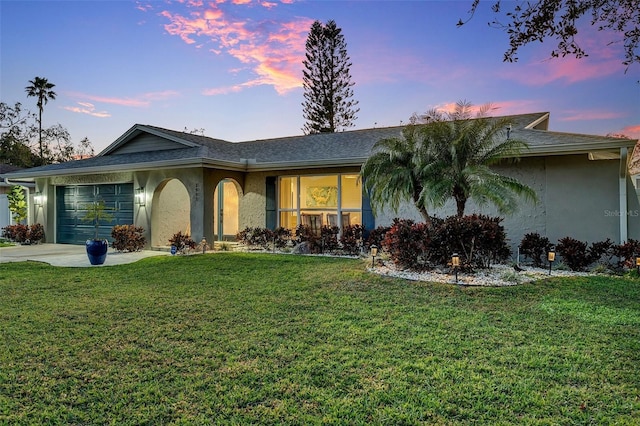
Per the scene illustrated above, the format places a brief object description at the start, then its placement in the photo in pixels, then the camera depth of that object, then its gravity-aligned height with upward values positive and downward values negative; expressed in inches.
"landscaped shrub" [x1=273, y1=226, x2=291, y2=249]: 488.7 -25.9
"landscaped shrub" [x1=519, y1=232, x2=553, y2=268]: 362.0 -31.9
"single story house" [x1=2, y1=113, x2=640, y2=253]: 370.6 +38.2
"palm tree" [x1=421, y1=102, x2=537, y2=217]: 319.0 +47.5
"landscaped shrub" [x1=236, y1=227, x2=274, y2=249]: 497.0 -26.1
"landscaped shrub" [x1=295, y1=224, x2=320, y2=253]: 457.1 -25.3
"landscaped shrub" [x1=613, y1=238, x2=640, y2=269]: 316.8 -33.6
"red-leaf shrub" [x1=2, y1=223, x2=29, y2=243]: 610.2 -20.0
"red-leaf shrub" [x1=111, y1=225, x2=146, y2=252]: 493.7 -24.9
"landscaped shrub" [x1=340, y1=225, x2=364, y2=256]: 442.8 -27.8
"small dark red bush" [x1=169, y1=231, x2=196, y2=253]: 473.7 -30.5
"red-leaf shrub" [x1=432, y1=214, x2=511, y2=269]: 319.3 -21.7
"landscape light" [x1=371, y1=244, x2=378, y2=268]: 341.4 -31.9
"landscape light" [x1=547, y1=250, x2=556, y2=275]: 316.7 -34.9
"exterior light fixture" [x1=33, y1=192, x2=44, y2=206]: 621.8 +32.6
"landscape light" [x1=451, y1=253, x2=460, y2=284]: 285.4 -34.4
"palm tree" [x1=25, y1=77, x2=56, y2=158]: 1369.1 +443.6
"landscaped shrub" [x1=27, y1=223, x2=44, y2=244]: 610.2 -20.6
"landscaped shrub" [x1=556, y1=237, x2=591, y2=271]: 340.5 -36.5
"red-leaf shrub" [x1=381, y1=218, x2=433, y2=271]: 325.1 -26.5
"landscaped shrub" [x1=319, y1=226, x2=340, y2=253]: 454.0 -28.1
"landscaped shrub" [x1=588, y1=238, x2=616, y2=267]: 337.1 -33.8
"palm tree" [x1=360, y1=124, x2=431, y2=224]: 351.9 +39.7
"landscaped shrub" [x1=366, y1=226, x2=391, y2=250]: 422.9 -23.0
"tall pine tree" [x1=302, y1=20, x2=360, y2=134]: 1133.7 +381.2
